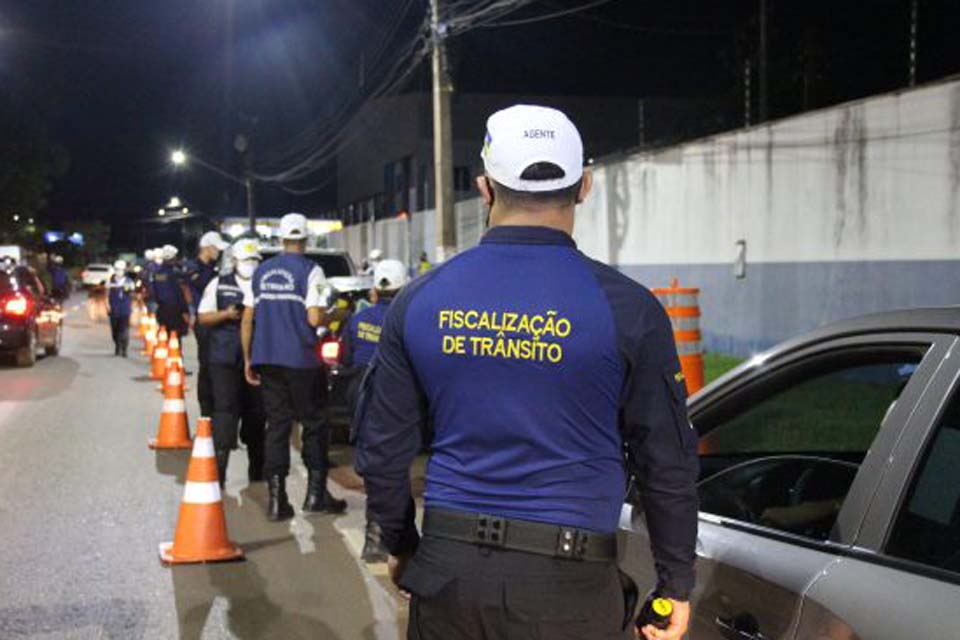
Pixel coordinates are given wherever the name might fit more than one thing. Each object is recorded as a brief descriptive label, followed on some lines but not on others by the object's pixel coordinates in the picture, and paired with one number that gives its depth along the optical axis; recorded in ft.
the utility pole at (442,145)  61.41
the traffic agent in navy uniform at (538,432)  7.06
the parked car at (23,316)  55.88
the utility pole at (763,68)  54.60
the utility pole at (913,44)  44.19
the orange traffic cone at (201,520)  20.67
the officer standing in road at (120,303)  60.39
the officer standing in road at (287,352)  23.44
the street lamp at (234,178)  136.64
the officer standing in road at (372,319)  24.52
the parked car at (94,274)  194.41
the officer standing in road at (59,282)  75.66
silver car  6.96
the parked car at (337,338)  30.94
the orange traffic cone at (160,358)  51.34
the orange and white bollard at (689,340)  36.45
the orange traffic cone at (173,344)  39.94
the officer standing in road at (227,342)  26.13
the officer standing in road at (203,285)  28.37
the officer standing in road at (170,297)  50.49
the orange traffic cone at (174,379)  33.42
